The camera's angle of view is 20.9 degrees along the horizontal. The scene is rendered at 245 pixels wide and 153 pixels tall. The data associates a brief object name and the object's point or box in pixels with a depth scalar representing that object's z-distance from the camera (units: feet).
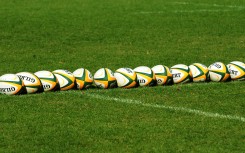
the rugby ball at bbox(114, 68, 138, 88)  36.96
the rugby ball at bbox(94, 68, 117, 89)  36.94
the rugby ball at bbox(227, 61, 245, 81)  39.04
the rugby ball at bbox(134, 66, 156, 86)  37.29
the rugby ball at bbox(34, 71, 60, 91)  35.88
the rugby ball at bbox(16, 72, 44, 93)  35.37
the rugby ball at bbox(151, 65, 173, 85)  37.60
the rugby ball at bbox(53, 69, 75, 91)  36.40
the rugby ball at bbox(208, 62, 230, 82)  38.72
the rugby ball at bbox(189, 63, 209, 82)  38.47
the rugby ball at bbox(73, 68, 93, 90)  36.81
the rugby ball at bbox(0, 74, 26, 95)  35.01
